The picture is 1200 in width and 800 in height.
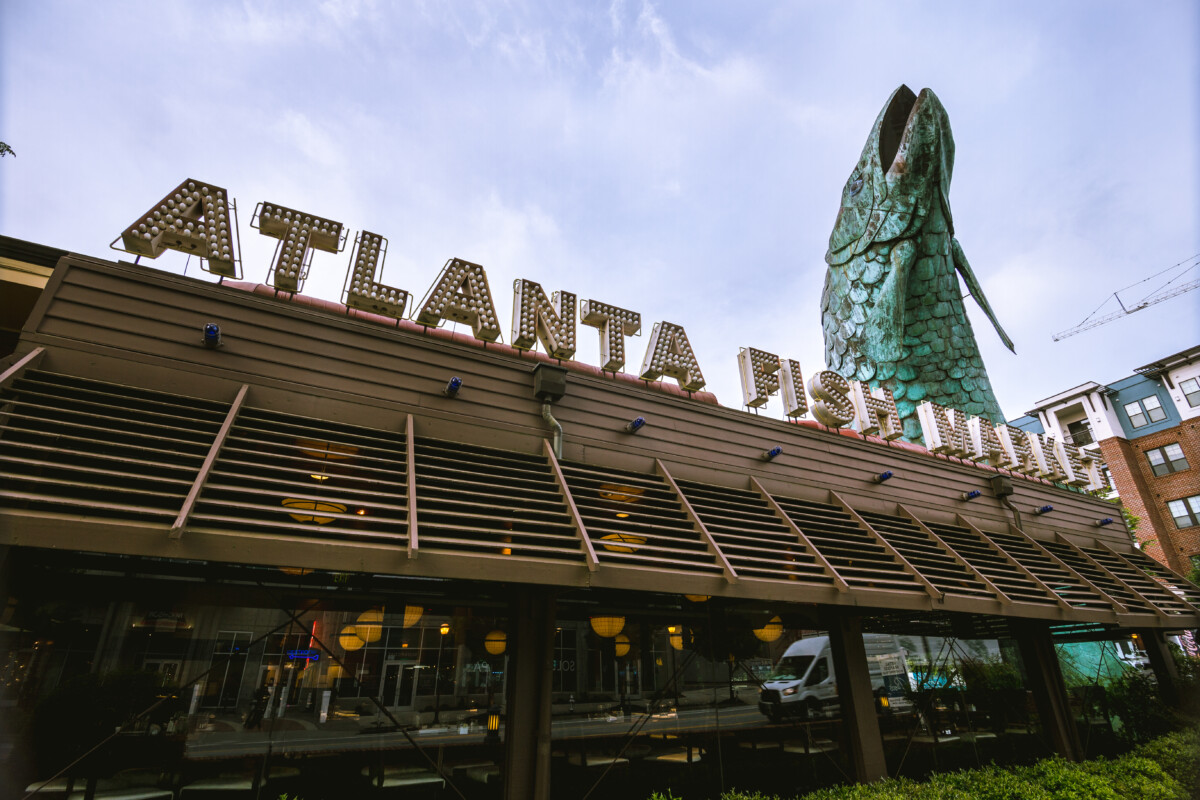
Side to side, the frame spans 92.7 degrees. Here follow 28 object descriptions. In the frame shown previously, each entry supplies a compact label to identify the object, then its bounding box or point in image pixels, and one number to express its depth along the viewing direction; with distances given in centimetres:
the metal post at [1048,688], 1025
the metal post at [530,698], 557
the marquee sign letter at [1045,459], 1340
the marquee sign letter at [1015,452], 1266
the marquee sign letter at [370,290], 682
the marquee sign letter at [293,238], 668
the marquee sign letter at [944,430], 1145
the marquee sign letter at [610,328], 835
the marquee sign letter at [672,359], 857
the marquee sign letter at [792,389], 977
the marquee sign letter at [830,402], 997
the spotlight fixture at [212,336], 586
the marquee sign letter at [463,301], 713
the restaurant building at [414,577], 444
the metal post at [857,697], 762
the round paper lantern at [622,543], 578
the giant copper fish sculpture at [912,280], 2047
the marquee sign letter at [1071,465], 1398
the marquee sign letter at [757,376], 949
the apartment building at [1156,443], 3116
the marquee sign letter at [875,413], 1055
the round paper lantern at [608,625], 650
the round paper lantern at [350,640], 526
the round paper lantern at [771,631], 750
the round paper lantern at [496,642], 589
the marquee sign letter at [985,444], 1198
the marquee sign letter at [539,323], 766
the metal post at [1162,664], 1215
